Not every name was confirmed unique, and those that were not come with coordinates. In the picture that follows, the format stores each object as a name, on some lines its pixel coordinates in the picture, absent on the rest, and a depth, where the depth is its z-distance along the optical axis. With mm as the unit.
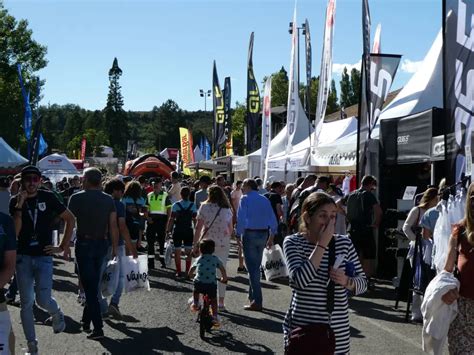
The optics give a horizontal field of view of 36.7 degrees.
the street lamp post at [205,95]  94688
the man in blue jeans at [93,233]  7766
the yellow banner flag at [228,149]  38631
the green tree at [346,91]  98812
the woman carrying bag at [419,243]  9023
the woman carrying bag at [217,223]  9758
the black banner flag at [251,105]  23812
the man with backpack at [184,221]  12789
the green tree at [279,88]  81875
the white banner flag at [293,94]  21531
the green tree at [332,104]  81938
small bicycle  7996
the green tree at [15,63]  49219
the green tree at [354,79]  96781
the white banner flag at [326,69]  18359
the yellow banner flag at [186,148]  44547
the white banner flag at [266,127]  21047
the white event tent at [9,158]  22969
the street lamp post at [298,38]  21472
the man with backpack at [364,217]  11930
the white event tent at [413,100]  14719
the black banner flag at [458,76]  8711
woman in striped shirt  4023
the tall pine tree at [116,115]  137625
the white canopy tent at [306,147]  19447
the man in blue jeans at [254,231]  9820
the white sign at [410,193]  12177
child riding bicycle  8234
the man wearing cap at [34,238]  6895
